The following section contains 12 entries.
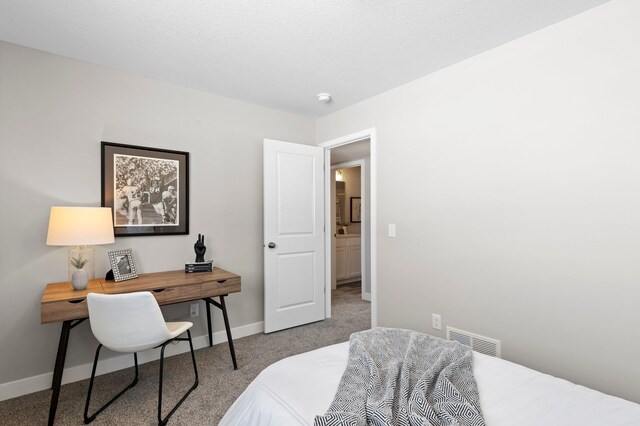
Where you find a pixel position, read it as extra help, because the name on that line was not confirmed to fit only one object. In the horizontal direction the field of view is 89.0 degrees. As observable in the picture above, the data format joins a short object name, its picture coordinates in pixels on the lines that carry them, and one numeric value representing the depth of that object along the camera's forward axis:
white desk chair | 1.90
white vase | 2.22
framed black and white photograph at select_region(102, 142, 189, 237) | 2.69
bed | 1.10
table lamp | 2.15
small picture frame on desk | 2.51
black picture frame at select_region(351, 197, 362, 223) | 6.48
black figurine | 2.94
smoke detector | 3.20
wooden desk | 1.97
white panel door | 3.45
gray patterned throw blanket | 1.03
